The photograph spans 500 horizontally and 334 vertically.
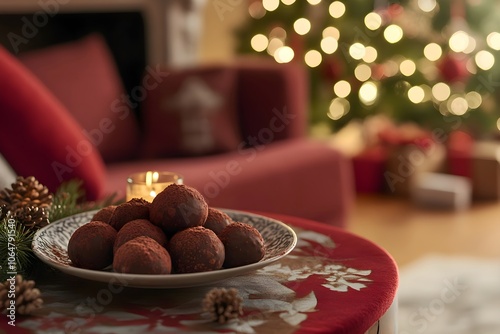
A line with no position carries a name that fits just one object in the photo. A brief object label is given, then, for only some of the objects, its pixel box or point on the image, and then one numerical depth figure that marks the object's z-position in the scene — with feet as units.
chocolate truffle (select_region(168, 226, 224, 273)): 2.65
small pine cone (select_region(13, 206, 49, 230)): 2.96
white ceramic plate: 2.59
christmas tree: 13.26
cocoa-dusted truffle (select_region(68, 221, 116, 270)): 2.69
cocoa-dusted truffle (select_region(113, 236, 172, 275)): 2.60
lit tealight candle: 3.12
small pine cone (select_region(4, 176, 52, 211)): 3.03
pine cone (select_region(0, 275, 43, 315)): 2.56
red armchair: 5.51
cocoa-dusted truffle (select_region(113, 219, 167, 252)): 2.67
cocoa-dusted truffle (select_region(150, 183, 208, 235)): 2.72
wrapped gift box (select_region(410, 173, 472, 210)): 11.92
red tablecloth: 2.51
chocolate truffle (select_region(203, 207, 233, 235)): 2.80
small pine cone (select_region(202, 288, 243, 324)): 2.52
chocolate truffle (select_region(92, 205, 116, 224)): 2.85
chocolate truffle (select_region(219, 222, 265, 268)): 2.72
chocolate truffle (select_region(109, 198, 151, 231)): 2.79
